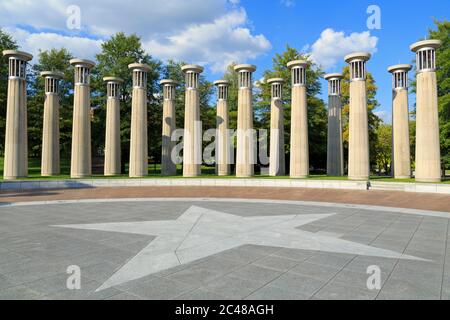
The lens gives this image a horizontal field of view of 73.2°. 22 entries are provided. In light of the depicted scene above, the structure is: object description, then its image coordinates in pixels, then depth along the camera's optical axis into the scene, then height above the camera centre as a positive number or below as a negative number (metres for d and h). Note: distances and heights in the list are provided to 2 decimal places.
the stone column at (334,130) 36.91 +4.60
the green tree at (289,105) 46.12 +9.72
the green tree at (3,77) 40.25 +12.61
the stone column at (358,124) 29.14 +4.13
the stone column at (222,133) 38.34 +4.36
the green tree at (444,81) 33.09 +9.75
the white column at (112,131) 36.31 +4.40
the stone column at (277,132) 37.53 +4.40
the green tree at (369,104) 48.87 +10.21
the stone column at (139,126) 34.19 +4.74
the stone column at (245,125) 34.84 +4.98
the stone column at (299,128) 32.38 +4.19
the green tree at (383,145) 57.55 +4.31
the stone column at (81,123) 32.19 +4.82
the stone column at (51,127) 34.03 +4.70
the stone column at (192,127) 34.88 +4.74
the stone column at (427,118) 25.64 +4.11
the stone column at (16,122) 29.59 +4.53
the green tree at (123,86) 46.19 +12.83
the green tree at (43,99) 44.12 +10.69
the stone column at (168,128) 38.81 +5.11
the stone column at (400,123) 32.25 +4.78
